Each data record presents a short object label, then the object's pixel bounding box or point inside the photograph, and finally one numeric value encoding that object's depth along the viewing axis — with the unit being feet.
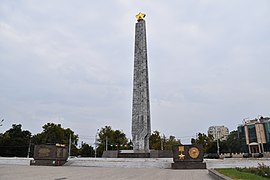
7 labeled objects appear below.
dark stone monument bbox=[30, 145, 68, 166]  55.52
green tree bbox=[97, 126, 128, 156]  144.15
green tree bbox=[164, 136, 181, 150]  153.89
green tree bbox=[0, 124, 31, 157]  124.67
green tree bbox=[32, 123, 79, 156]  130.21
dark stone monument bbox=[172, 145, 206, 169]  45.50
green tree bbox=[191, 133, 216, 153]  143.42
